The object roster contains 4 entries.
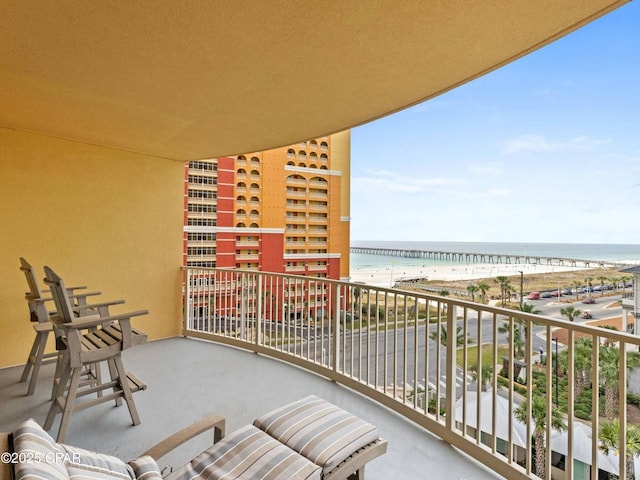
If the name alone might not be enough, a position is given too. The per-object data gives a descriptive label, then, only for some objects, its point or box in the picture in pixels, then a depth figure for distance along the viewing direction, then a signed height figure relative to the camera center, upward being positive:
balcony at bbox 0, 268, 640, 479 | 2.10 -1.30
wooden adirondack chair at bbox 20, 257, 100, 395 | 3.02 -0.68
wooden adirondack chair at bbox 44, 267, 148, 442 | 2.38 -0.80
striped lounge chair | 1.17 -0.93
